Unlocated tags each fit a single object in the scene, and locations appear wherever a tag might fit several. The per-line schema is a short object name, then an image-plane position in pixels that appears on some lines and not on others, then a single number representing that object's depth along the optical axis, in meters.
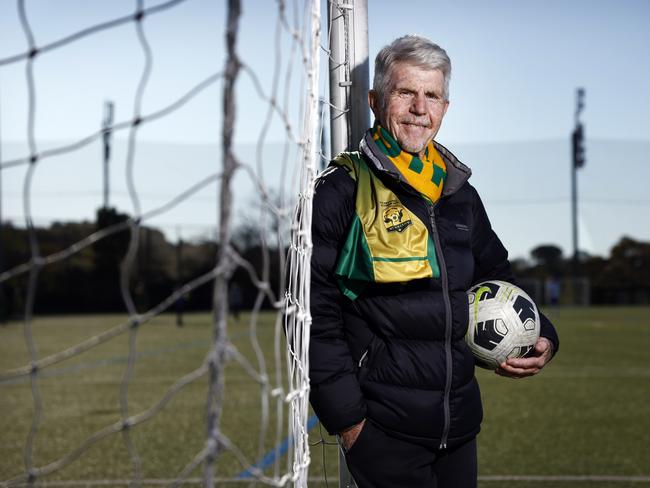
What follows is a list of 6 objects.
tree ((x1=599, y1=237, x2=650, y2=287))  40.00
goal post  2.84
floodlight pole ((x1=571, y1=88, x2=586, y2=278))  36.91
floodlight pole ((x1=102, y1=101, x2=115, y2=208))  32.25
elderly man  2.22
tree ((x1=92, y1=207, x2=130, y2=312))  27.63
